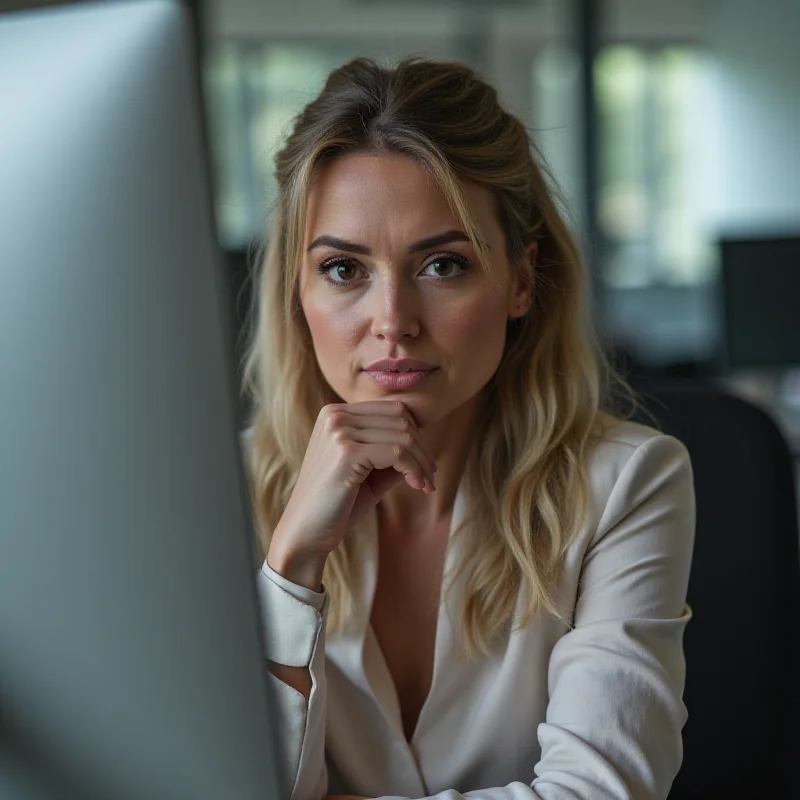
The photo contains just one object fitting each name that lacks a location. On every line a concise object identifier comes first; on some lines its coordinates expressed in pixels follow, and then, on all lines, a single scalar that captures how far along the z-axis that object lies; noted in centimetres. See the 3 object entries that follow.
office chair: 121
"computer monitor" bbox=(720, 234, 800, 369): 308
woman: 98
